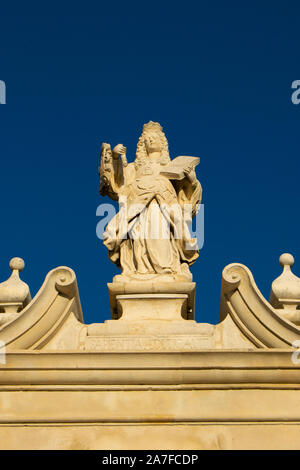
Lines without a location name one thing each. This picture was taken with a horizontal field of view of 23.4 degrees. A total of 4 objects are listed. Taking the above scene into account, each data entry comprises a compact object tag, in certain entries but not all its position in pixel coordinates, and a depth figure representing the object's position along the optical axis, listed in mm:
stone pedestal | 10508
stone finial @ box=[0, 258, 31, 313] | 10445
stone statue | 11078
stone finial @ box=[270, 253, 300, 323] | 10281
